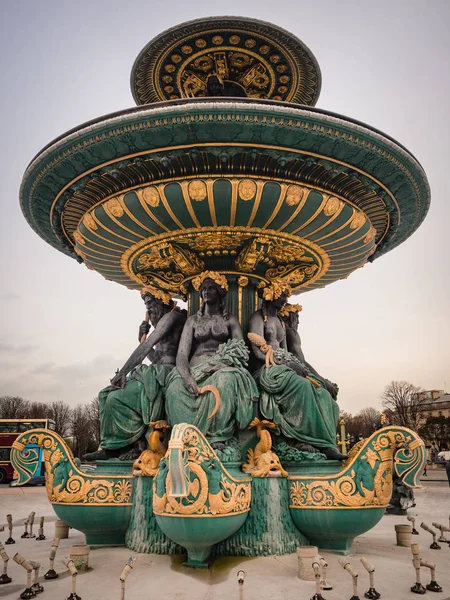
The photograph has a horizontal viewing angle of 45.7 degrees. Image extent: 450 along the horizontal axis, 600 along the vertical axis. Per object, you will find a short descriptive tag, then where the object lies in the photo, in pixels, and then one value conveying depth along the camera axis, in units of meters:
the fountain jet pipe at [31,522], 8.22
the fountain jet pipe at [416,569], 4.83
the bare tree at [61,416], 68.50
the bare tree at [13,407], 69.75
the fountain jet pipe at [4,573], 5.11
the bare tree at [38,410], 69.94
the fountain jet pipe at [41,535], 8.05
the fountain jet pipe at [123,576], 4.17
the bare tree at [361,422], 80.38
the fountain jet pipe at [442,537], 6.82
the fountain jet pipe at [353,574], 4.27
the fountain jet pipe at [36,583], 4.76
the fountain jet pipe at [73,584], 4.32
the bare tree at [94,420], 60.12
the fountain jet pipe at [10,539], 7.64
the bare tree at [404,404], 56.41
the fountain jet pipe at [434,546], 7.00
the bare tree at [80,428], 58.62
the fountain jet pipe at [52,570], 5.36
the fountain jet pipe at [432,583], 4.89
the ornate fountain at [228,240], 6.05
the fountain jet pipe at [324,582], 4.81
